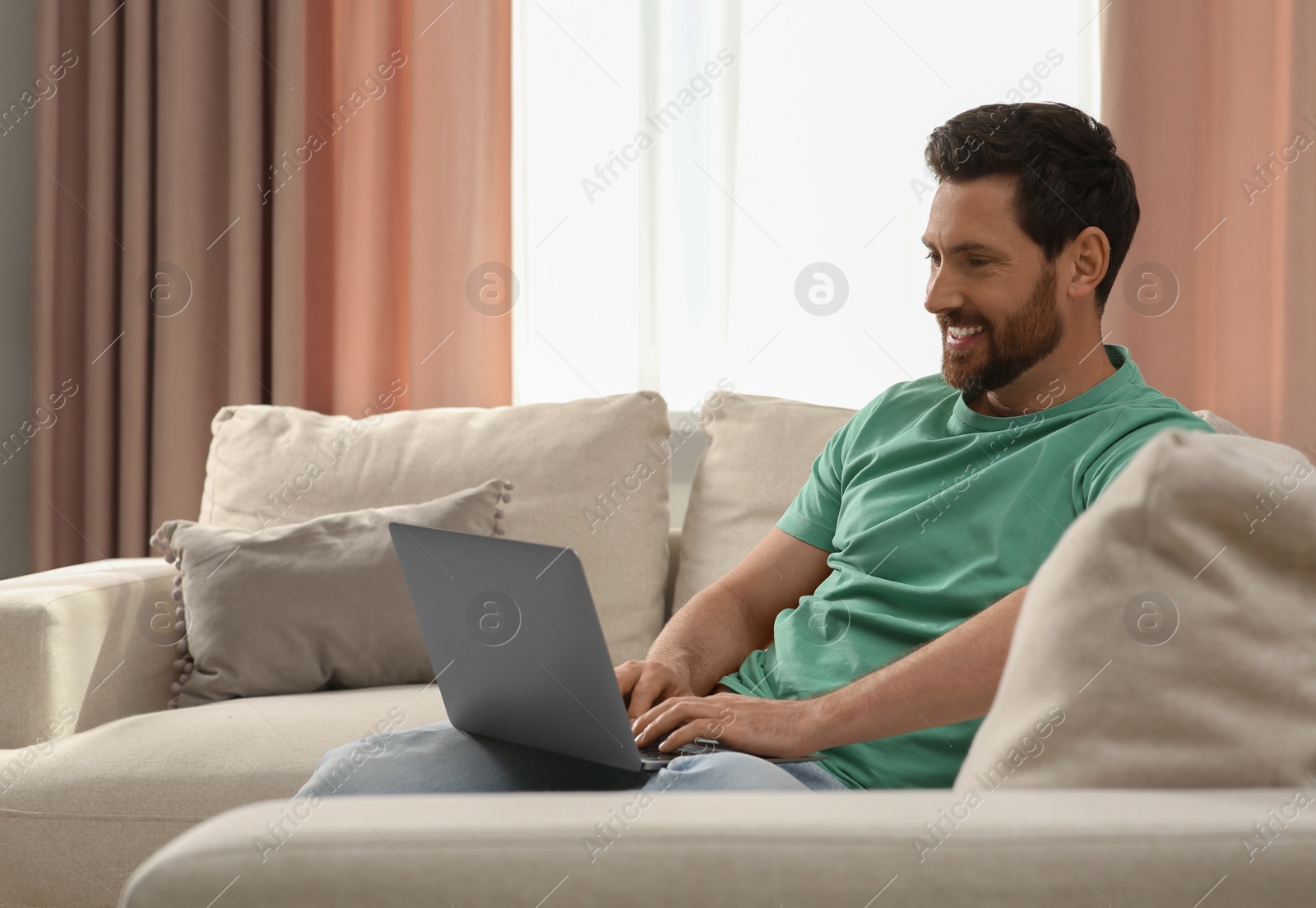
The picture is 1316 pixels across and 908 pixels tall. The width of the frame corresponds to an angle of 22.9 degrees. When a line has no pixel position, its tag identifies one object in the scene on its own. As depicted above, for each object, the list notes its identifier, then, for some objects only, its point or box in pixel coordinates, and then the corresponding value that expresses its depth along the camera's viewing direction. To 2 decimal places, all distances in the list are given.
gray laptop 2.24
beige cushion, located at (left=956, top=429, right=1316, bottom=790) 1.66
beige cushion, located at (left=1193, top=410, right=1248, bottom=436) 2.75
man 2.37
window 3.34
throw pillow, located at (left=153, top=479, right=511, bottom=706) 2.81
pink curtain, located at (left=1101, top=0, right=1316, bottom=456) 3.26
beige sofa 1.48
